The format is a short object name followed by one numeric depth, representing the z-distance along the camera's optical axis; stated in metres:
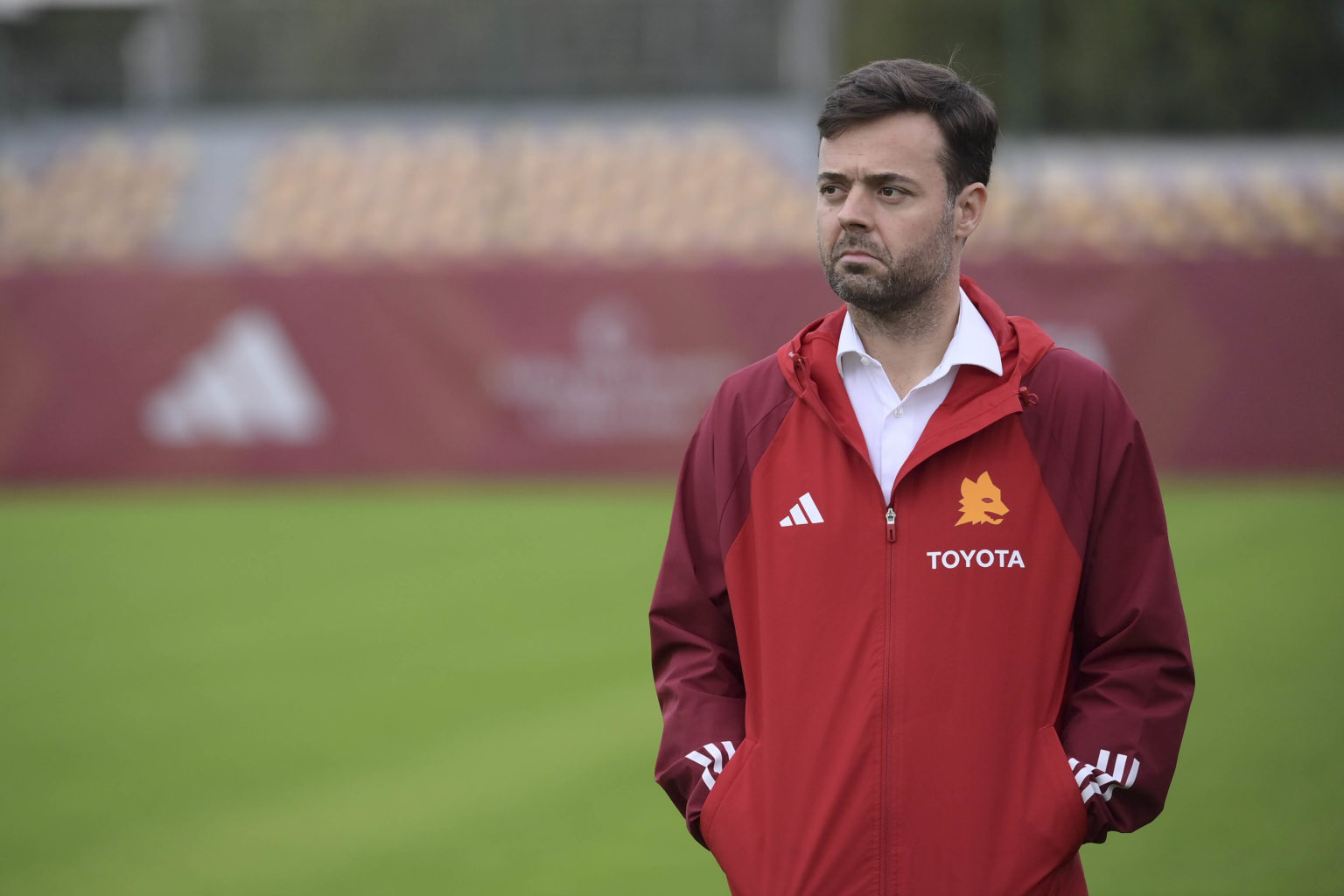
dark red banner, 27.37
